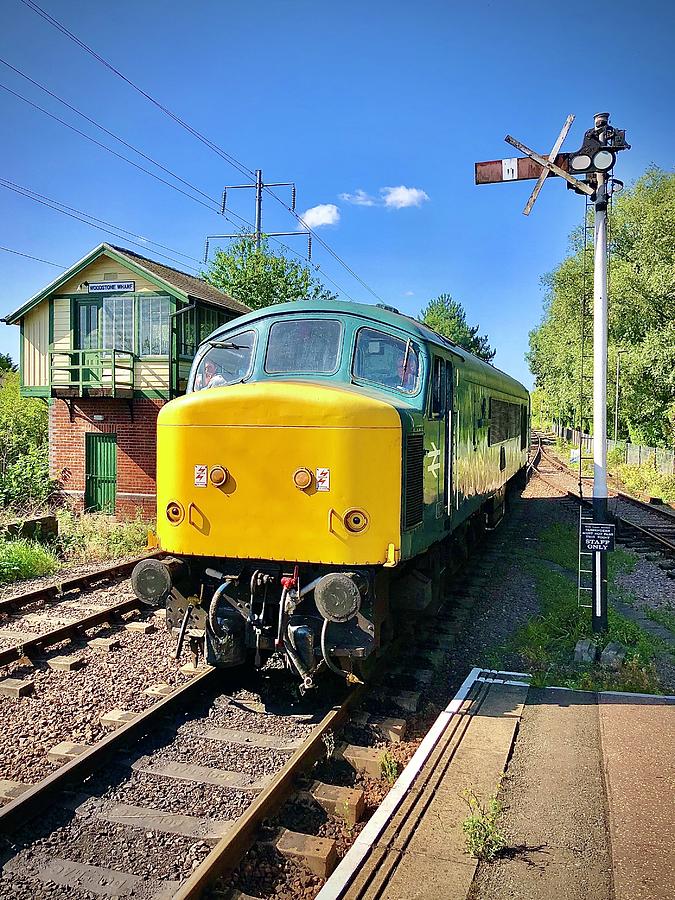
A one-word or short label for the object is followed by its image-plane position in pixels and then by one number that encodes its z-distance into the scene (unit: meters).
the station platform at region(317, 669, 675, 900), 3.94
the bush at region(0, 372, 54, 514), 18.47
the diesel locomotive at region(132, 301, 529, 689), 6.06
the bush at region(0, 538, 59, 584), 11.85
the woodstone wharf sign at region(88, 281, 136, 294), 18.23
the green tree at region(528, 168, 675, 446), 27.81
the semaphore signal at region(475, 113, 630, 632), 8.04
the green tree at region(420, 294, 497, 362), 76.25
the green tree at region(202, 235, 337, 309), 30.98
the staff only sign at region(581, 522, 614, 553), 8.20
